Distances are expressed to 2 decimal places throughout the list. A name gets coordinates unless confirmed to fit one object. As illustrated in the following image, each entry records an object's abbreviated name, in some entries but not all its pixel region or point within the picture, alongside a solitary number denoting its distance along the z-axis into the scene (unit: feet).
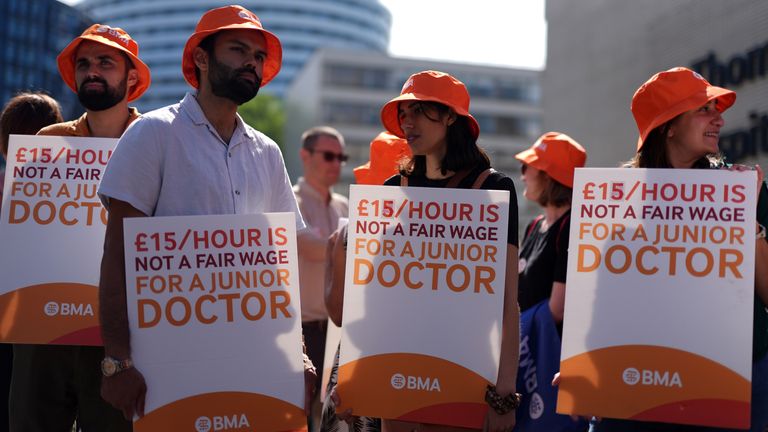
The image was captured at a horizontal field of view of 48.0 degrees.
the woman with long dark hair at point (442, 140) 10.48
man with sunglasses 19.40
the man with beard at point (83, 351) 11.34
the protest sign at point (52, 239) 11.19
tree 223.92
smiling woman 9.89
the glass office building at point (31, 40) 212.84
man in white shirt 9.21
